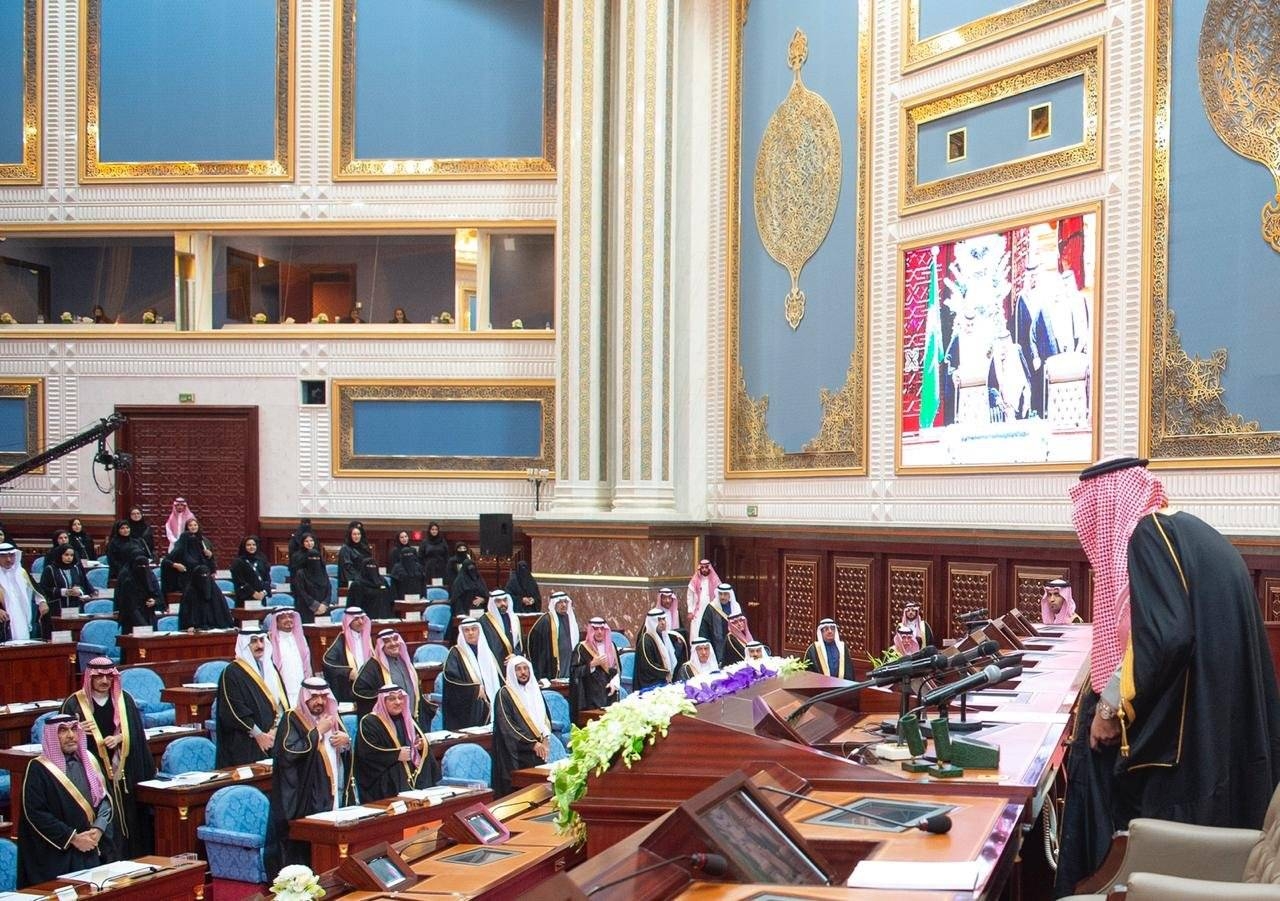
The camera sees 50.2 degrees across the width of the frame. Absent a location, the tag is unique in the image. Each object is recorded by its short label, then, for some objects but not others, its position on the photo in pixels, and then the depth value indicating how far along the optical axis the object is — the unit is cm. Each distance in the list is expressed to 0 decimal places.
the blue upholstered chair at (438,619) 1591
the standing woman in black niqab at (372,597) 1662
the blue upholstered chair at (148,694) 1009
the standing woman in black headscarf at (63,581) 1530
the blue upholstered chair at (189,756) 826
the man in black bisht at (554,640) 1365
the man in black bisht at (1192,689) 421
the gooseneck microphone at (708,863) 283
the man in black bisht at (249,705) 947
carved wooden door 1980
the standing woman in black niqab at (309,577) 1660
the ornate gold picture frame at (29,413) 1992
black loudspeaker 1772
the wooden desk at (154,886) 558
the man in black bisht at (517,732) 910
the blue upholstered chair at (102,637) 1242
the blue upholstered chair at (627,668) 1295
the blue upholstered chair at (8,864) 612
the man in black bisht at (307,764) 753
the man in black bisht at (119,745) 786
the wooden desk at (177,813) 760
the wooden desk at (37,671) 1100
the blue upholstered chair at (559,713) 1024
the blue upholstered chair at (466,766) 812
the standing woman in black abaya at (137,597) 1473
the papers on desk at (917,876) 281
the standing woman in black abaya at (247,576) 1664
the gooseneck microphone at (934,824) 324
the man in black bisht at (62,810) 720
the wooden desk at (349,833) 668
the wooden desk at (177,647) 1224
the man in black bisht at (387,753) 849
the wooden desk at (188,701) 1024
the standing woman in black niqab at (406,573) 1786
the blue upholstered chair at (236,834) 732
